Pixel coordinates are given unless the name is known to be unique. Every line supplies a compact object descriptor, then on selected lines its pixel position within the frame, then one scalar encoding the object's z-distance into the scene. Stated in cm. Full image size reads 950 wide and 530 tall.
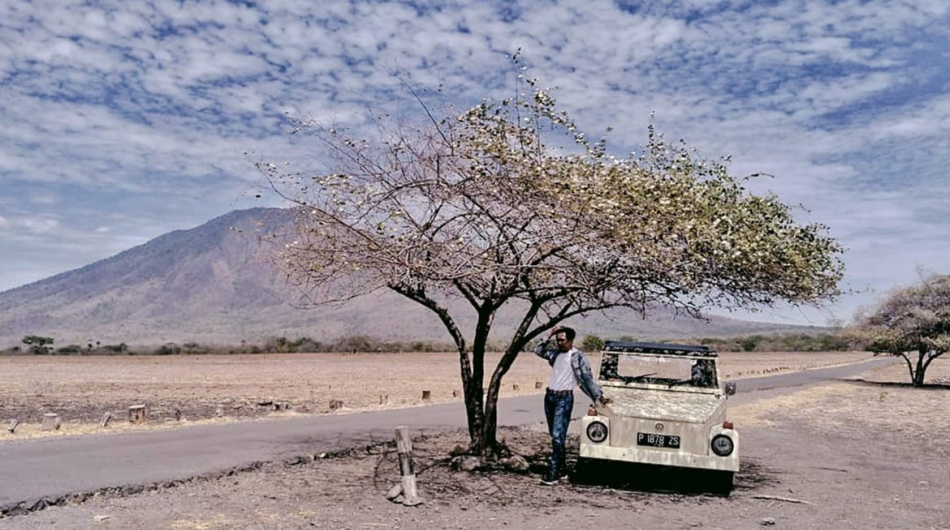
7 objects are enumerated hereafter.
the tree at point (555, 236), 1060
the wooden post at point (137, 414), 1878
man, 1132
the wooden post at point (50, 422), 1752
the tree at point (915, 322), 3959
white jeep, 1105
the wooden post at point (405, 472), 1008
